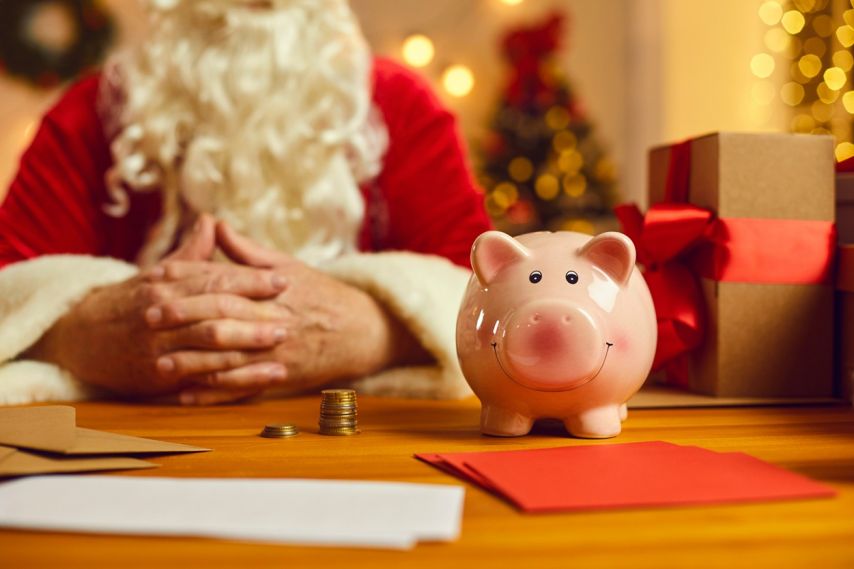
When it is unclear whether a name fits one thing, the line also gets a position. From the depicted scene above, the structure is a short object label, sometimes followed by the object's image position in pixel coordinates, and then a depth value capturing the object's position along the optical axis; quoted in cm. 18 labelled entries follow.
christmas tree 384
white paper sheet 42
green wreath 401
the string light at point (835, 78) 303
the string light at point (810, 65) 322
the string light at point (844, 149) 291
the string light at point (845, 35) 296
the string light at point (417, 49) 426
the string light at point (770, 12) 356
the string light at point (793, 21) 336
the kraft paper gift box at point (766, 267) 90
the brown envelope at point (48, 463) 53
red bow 91
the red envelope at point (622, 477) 49
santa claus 146
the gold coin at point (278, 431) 70
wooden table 40
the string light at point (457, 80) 426
